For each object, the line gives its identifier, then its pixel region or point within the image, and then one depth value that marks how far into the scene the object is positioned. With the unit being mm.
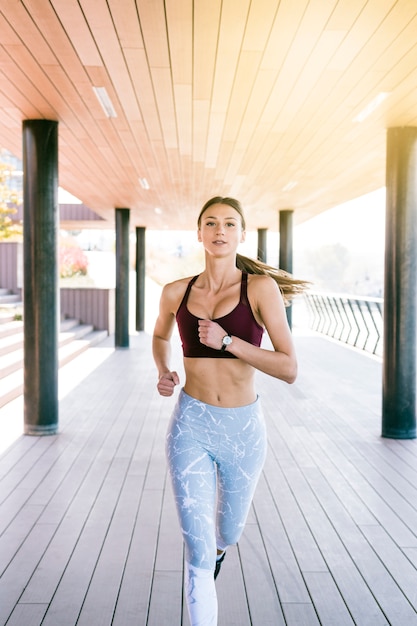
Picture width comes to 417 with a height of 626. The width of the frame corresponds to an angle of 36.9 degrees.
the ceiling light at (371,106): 4653
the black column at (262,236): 17641
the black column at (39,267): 5406
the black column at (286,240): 13016
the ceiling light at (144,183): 8953
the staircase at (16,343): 7202
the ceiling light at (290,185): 9070
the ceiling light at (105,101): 4742
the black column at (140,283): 15927
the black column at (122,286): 12008
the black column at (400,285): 5301
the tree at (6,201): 15419
